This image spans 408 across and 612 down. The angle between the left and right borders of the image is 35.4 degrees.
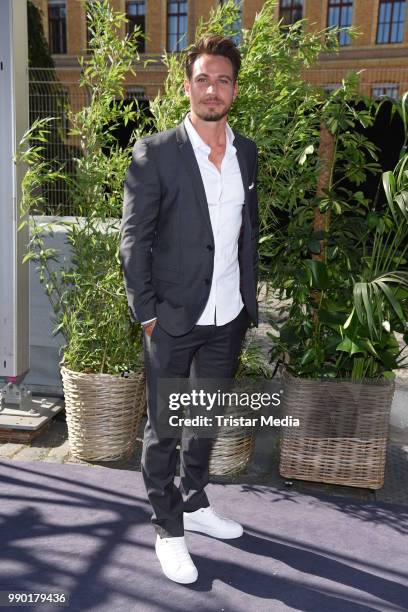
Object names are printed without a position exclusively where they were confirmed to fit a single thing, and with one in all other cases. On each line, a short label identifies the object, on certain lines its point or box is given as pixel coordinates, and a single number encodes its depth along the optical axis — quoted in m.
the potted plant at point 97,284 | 2.78
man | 2.00
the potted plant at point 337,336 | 2.66
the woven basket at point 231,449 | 2.83
